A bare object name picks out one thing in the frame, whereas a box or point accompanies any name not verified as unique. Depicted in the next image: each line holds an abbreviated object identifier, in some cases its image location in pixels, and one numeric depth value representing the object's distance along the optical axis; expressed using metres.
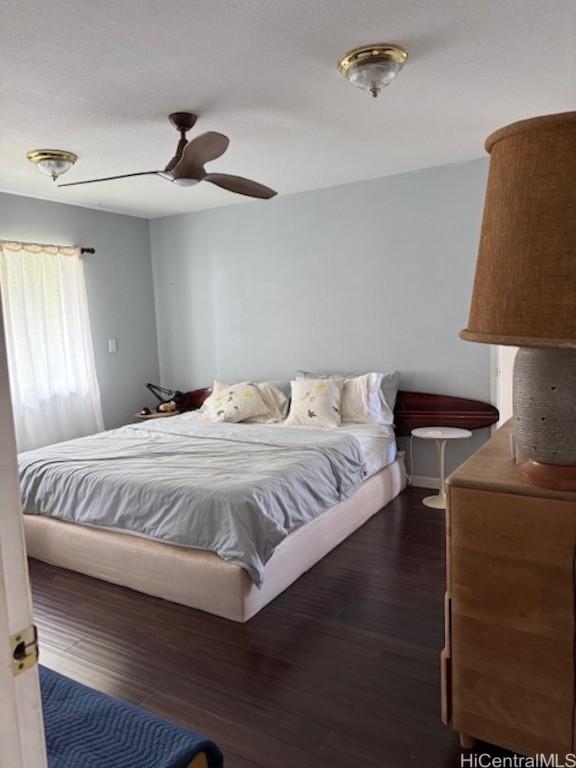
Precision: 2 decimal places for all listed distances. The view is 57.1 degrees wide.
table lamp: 0.98
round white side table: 3.63
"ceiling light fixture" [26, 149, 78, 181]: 3.05
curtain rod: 3.93
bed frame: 2.39
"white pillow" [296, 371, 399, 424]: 3.95
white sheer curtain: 3.97
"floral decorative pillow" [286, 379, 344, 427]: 3.89
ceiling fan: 2.43
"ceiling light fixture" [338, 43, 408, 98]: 2.04
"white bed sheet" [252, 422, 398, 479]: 3.61
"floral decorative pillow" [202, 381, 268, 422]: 4.22
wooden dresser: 1.37
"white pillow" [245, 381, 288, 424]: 4.25
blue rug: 1.13
